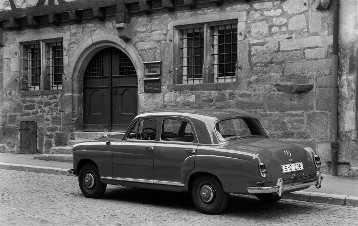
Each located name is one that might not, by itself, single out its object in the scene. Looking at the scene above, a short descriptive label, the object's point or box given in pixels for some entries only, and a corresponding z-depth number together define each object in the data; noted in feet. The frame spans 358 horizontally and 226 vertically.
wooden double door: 50.26
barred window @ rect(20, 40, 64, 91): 54.03
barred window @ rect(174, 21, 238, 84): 43.45
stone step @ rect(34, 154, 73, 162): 48.14
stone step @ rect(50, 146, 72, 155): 49.14
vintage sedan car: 24.27
